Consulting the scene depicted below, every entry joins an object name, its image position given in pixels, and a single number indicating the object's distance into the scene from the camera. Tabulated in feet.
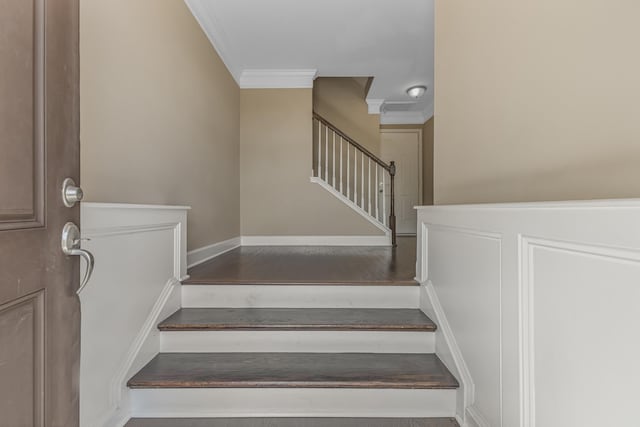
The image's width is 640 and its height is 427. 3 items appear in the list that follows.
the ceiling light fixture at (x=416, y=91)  15.32
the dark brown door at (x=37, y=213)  1.96
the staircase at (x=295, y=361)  4.70
